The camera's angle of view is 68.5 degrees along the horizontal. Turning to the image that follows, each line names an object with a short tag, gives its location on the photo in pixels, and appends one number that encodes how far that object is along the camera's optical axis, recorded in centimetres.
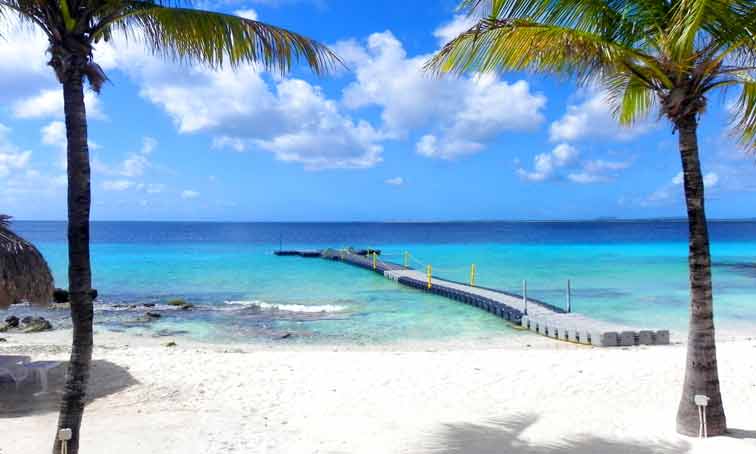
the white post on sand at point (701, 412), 533
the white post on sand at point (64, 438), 418
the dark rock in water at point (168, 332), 1555
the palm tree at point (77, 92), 414
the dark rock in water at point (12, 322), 1596
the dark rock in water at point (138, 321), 1722
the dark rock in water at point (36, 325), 1558
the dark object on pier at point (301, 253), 4718
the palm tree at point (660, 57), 497
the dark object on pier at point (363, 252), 4612
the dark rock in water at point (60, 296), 2077
